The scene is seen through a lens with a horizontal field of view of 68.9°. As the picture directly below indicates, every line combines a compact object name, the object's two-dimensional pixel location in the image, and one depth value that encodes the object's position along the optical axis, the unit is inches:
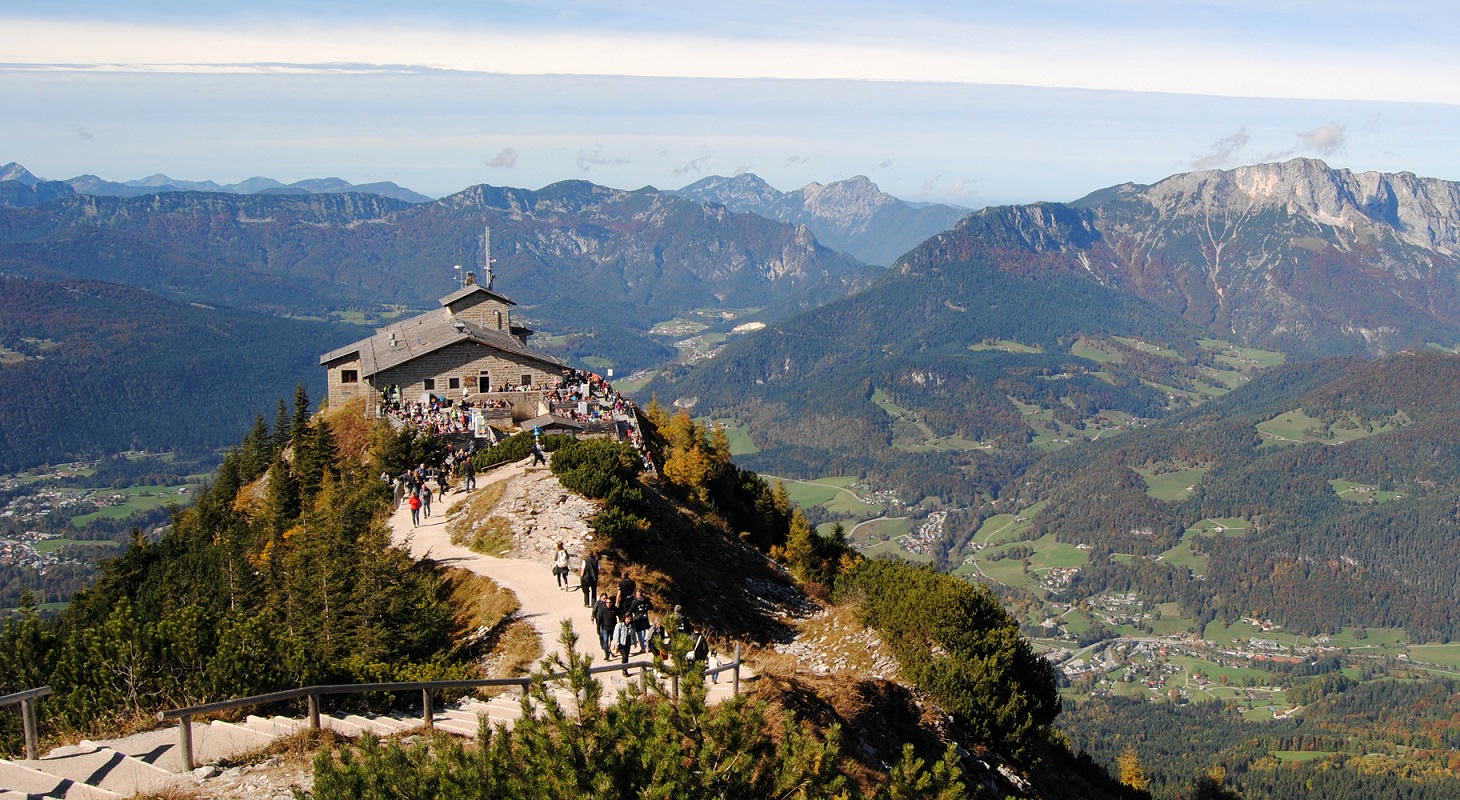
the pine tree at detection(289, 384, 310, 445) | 2377.0
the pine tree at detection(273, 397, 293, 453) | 3044.8
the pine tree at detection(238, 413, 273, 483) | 2792.8
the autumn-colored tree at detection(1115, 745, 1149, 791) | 2947.8
